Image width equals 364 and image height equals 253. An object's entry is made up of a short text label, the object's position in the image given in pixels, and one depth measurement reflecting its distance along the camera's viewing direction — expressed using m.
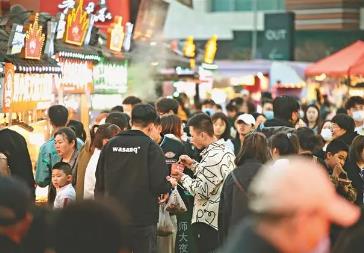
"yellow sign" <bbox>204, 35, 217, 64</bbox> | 35.62
